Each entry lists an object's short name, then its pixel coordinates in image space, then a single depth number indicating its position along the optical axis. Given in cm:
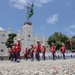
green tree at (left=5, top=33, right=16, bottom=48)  2591
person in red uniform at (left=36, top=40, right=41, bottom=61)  846
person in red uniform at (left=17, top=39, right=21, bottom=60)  785
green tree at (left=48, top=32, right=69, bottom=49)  3182
